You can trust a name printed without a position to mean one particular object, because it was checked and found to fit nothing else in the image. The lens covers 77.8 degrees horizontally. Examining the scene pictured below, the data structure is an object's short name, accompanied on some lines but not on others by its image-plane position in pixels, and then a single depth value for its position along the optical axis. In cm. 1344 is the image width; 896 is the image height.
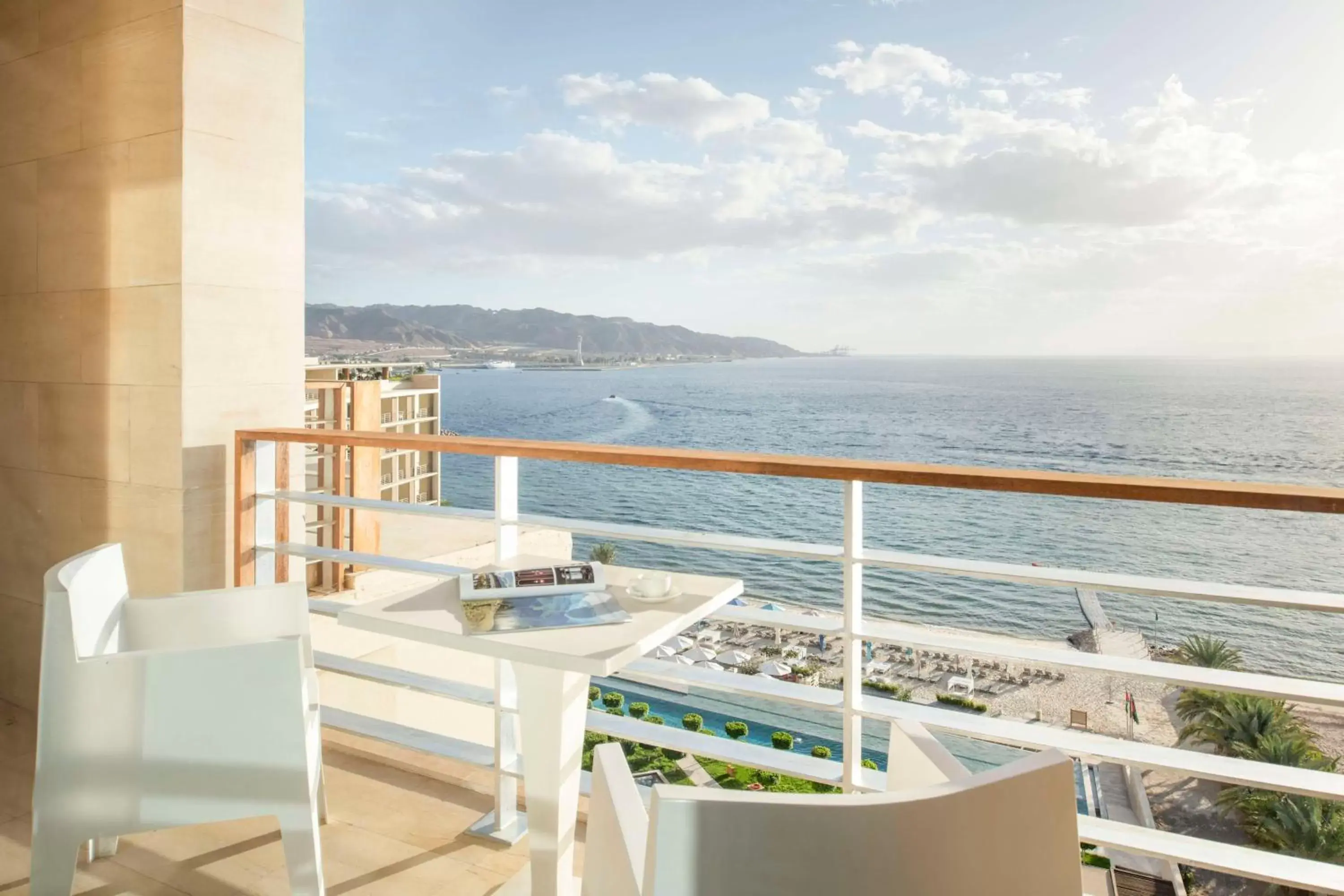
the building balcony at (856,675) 138
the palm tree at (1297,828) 738
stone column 246
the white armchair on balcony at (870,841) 68
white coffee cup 143
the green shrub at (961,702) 1377
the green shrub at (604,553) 1407
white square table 122
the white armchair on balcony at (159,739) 136
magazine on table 129
